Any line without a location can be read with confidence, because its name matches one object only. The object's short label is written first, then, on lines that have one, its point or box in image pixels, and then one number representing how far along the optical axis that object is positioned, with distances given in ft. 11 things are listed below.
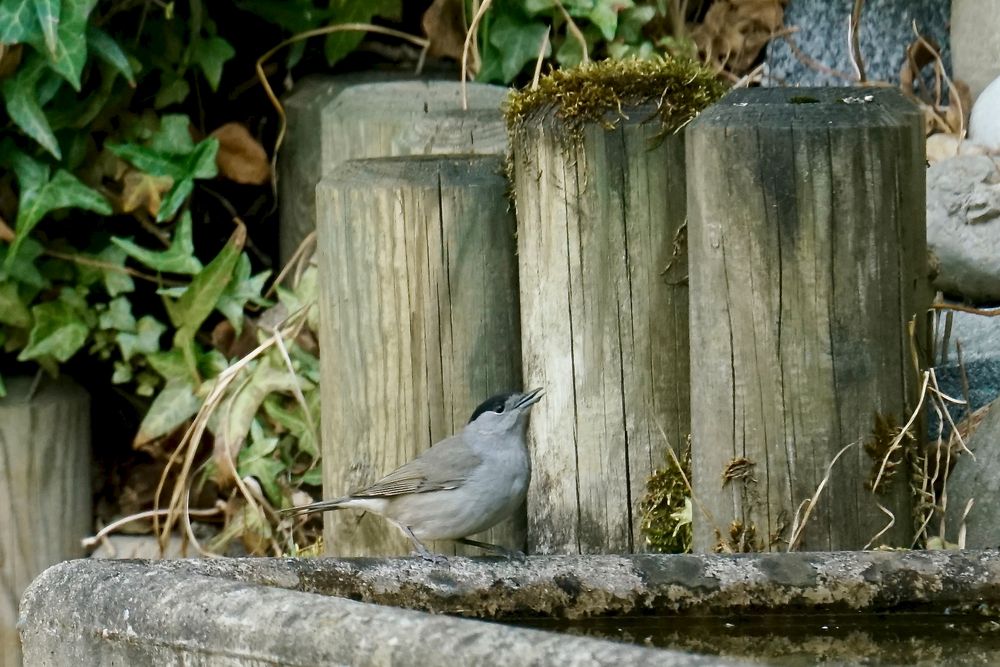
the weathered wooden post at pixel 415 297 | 26.40
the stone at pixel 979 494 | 24.64
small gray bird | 25.35
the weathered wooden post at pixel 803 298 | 22.38
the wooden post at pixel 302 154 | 37.68
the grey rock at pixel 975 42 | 36.88
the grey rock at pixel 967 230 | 32.86
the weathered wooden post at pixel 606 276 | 24.99
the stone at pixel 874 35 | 38.75
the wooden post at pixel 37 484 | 34.94
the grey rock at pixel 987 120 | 35.40
